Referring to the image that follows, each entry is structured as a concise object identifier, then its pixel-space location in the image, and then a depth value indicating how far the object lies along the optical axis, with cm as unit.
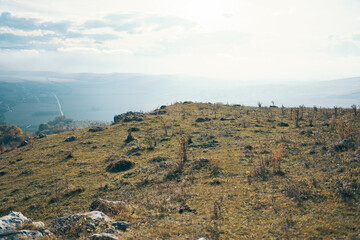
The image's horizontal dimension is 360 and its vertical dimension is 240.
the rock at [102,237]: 678
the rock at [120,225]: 789
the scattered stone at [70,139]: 2767
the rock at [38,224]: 789
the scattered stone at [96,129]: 3064
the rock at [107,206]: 919
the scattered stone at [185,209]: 926
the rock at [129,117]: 3426
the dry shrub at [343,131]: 1562
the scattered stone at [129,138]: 2430
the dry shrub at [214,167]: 1381
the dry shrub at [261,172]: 1211
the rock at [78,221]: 765
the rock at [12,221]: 754
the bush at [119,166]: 1694
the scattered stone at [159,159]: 1763
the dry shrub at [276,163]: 1241
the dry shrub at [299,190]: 906
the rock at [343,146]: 1362
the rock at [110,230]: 742
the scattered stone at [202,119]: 3118
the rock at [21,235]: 700
